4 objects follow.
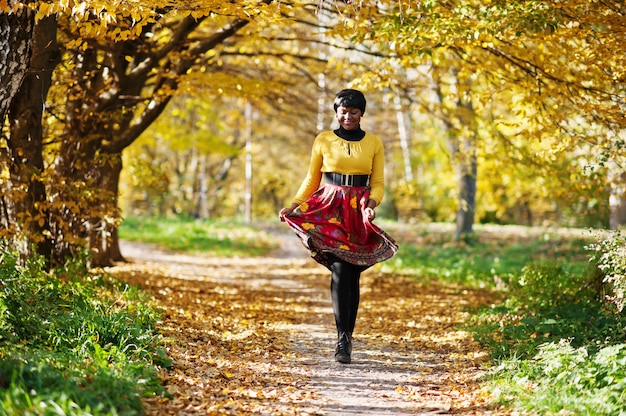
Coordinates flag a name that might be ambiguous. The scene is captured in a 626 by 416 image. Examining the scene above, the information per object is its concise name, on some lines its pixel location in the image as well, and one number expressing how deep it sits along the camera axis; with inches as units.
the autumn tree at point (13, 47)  398.6
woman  423.2
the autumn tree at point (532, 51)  485.4
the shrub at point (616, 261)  414.0
